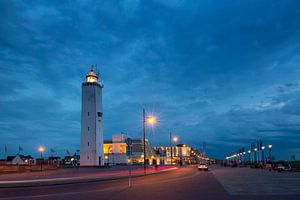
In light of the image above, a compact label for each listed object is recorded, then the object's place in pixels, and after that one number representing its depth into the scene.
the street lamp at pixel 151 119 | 33.00
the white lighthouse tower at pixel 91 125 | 58.28
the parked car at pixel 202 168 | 50.60
